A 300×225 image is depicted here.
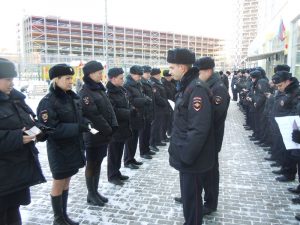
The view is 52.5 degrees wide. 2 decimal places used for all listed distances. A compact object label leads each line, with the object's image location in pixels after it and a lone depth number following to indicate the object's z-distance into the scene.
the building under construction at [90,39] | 68.94
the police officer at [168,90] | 8.42
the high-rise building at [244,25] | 93.22
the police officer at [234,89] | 16.55
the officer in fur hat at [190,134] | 2.77
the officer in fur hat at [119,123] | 4.87
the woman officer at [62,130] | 3.29
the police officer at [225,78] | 13.83
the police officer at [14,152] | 2.65
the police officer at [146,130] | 6.52
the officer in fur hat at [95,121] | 3.95
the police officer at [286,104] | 4.77
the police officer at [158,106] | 7.28
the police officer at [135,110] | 5.77
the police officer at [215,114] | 3.73
